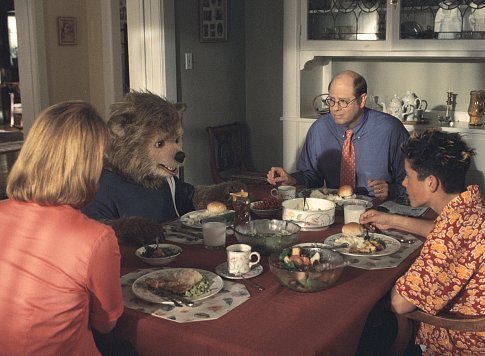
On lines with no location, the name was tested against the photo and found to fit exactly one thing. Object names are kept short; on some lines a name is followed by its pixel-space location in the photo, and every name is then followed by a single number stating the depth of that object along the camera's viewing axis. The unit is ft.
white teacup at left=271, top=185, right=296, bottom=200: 8.23
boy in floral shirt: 5.26
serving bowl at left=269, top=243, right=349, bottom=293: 5.22
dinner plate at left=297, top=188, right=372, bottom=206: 8.21
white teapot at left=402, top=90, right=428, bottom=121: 13.35
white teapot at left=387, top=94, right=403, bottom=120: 13.32
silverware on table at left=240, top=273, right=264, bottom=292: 5.33
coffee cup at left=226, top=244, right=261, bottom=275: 5.58
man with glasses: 9.60
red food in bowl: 7.75
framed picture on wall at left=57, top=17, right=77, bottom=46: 16.51
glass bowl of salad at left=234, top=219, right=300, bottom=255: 6.19
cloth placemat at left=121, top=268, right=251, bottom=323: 4.77
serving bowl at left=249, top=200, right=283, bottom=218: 7.68
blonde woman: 4.37
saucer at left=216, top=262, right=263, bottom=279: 5.60
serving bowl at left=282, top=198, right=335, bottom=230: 7.11
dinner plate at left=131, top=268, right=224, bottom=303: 5.05
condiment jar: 7.08
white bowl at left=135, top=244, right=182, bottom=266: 5.90
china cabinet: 12.23
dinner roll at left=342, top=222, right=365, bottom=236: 6.67
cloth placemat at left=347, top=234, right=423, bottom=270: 5.98
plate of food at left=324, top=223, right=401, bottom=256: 6.28
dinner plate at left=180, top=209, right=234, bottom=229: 7.32
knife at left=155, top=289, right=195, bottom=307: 4.98
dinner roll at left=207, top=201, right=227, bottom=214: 7.64
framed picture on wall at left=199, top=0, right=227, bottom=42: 13.80
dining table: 4.38
